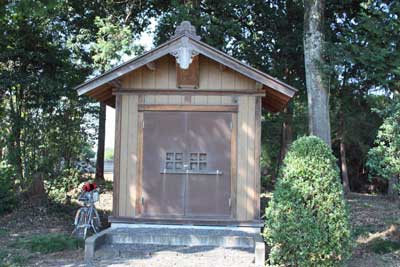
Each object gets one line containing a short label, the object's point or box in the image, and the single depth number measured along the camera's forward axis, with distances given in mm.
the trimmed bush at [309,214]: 5660
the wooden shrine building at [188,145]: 7656
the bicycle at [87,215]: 8279
